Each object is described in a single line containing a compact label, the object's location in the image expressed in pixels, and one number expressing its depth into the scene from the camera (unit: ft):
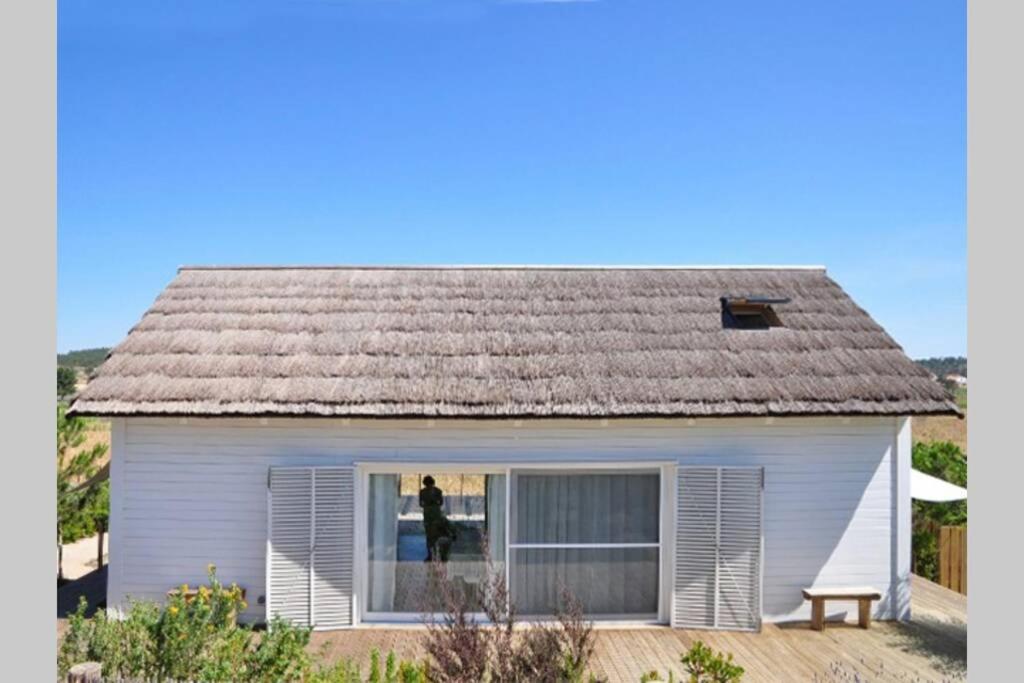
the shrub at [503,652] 16.88
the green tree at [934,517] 38.73
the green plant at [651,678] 20.34
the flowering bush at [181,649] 19.61
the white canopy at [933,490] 35.47
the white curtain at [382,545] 29.14
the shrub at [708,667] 18.54
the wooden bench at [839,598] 28.81
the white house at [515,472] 28.19
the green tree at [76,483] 35.12
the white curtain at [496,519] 29.04
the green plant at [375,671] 18.75
